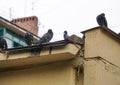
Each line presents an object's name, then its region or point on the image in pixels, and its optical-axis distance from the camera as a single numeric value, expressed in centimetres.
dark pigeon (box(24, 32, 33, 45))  1247
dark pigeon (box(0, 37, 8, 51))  1140
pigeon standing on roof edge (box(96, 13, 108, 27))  1064
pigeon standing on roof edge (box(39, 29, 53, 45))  1103
